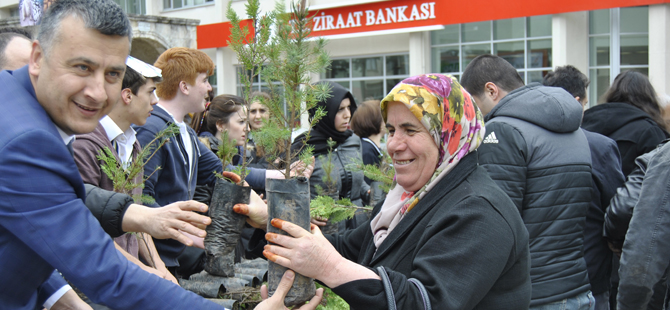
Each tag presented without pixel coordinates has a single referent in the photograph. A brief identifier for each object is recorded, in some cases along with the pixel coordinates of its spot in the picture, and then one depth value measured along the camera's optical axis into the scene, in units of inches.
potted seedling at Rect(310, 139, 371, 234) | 102.4
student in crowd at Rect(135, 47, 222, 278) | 117.3
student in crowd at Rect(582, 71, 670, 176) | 158.9
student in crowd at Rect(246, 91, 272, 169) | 184.6
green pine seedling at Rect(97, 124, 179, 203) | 89.0
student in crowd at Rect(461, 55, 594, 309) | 108.7
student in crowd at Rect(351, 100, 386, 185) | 217.2
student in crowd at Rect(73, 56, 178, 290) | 93.0
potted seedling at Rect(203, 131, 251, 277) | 78.4
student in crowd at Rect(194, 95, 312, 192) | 207.8
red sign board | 470.9
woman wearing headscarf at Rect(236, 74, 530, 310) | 66.5
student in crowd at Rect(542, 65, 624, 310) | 130.2
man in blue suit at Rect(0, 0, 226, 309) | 58.6
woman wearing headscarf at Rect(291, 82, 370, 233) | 173.3
